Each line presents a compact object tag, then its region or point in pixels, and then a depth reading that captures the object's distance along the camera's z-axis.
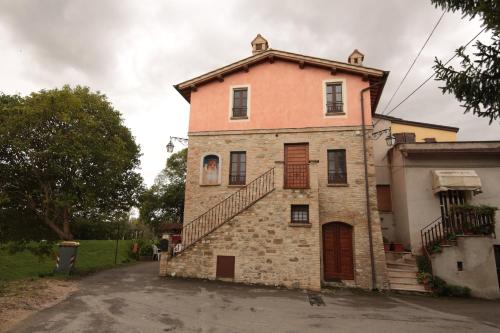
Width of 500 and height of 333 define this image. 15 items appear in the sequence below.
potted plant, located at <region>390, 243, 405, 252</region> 12.98
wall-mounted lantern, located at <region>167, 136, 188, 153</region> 14.04
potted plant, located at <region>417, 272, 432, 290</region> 10.97
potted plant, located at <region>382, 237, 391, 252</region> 13.03
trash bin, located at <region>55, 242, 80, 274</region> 11.44
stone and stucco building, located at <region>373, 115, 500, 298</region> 11.14
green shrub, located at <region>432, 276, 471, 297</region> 10.76
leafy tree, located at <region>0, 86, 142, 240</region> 12.48
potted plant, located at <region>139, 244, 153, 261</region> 21.61
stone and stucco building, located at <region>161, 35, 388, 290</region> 11.29
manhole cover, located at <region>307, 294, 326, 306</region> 8.80
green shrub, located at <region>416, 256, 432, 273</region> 11.53
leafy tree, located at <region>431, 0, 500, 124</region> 6.21
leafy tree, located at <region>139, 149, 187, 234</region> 31.91
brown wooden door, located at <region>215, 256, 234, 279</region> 11.34
